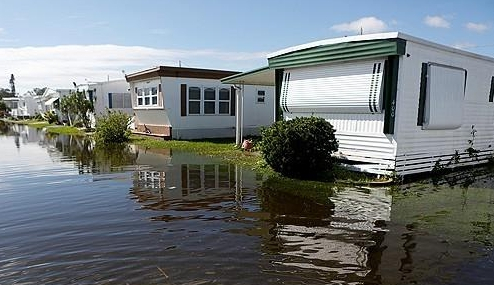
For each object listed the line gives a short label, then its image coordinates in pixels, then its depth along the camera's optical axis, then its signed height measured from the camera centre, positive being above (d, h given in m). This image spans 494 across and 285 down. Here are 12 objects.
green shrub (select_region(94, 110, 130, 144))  19.72 -1.16
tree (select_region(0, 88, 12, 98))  101.53 +3.16
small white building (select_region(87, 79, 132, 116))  28.00 +0.68
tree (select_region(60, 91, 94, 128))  27.42 -0.05
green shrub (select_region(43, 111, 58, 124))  38.72 -1.22
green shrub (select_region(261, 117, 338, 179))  9.49 -0.91
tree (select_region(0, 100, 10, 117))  61.60 -0.80
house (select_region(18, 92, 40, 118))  54.41 -0.22
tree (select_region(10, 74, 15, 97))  119.38 +6.37
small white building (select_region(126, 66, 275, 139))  19.77 +0.19
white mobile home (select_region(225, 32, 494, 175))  9.38 +0.38
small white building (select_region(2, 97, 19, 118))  61.72 -0.16
